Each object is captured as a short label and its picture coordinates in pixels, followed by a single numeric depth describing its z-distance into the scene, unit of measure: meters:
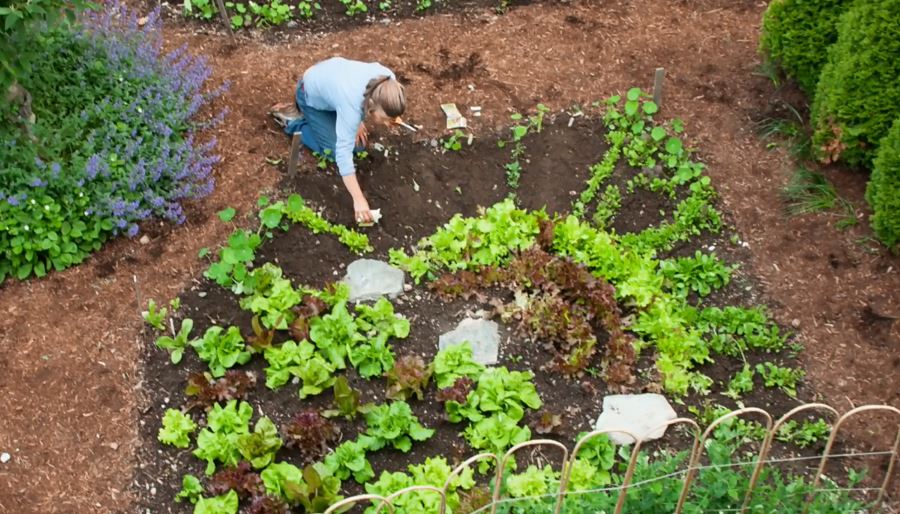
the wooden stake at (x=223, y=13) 6.98
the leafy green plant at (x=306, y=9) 7.38
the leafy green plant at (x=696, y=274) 5.52
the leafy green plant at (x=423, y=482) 4.34
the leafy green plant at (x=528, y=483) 4.41
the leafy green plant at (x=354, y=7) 7.44
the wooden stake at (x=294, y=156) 5.81
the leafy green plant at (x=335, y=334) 5.08
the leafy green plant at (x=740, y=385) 4.96
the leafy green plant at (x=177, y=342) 5.05
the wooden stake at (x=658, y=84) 6.36
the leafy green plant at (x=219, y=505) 4.39
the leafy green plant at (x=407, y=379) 4.88
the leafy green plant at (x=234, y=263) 5.35
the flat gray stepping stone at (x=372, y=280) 5.47
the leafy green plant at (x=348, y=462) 4.54
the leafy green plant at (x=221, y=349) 5.00
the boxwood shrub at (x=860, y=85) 5.47
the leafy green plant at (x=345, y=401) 4.75
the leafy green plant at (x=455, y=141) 6.33
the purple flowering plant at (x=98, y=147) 5.40
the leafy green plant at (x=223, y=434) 4.62
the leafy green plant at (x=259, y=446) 4.57
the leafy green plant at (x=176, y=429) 4.71
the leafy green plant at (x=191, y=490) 4.50
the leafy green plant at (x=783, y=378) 5.01
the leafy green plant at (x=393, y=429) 4.67
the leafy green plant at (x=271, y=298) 5.18
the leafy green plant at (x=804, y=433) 4.71
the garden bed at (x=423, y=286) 4.83
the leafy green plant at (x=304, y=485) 4.33
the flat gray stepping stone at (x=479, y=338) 5.16
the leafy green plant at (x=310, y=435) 4.65
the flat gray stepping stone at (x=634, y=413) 4.80
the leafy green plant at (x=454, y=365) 4.96
